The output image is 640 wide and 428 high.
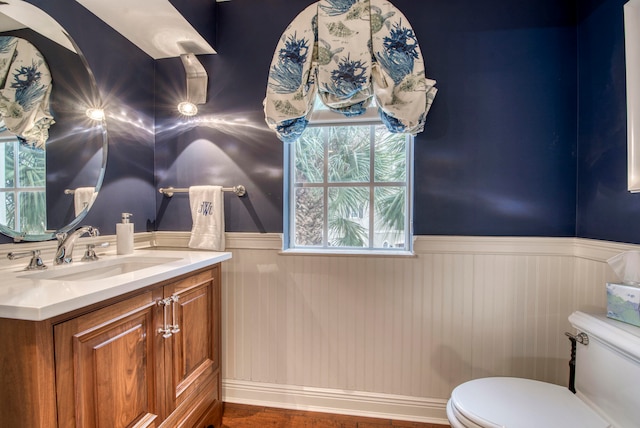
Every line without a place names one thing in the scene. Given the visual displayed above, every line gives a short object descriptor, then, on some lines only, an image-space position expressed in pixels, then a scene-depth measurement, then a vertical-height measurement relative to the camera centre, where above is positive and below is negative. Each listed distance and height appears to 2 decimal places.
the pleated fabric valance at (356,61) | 1.33 +0.68
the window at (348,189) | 1.69 +0.09
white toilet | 0.93 -0.72
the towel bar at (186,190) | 1.67 +0.09
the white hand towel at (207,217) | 1.65 -0.07
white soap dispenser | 1.43 -0.16
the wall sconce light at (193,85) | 1.70 +0.73
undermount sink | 1.10 -0.27
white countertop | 0.68 -0.24
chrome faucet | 1.17 -0.16
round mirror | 1.07 +0.32
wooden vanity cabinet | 0.76 -0.53
